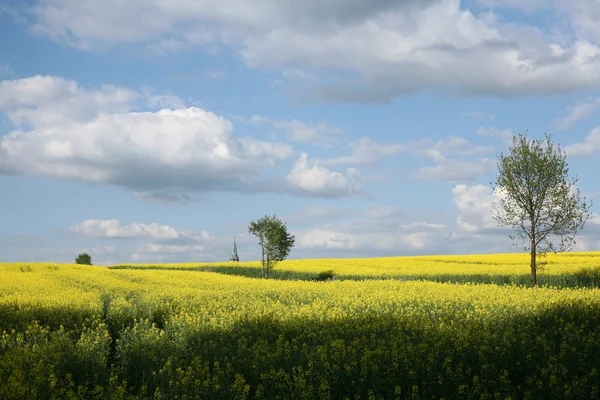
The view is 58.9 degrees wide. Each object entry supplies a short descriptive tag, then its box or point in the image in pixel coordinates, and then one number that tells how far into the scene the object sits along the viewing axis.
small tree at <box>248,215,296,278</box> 48.66
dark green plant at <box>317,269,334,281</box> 45.00
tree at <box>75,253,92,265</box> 79.29
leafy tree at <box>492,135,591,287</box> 29.08
